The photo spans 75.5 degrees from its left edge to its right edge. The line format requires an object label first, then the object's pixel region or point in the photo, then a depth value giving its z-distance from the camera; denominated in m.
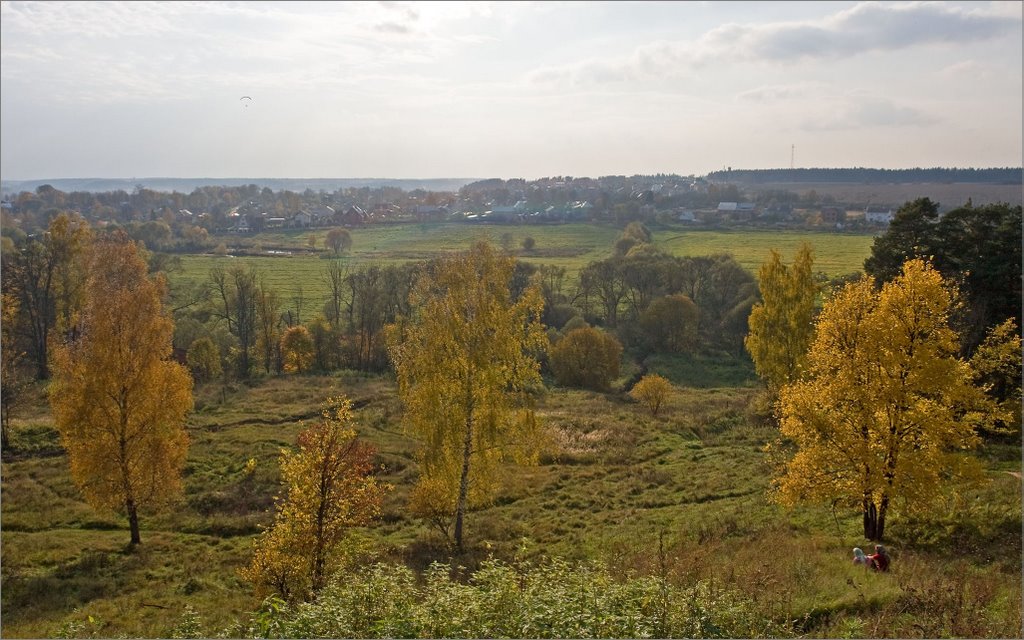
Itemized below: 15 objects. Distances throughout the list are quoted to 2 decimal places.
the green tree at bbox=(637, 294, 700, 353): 63.25
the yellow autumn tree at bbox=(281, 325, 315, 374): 55.81
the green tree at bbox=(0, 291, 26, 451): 30.98
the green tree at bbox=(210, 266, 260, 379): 56.47
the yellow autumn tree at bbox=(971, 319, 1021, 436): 18.41
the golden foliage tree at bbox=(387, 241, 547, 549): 20.03
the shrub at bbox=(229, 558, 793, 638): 9.73
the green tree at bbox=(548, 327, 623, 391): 52.50
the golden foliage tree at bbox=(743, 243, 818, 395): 33.12
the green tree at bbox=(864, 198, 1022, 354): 28.86
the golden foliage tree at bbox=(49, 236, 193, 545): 20.56
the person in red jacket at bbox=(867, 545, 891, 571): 14.37
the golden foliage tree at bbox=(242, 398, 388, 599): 14.59
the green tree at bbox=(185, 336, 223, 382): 50.60
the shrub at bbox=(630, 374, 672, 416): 42.31
